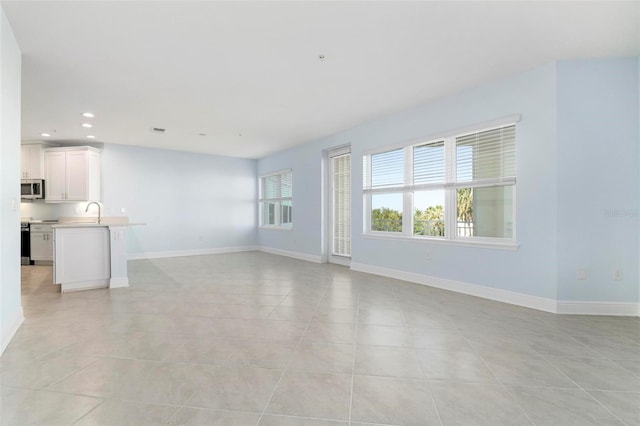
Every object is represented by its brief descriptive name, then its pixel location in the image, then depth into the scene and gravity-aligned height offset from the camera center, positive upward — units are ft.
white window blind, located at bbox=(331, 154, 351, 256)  21.74 +0.55
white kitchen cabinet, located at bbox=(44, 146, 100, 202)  22.66 +2.84
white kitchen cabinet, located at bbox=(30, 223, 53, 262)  22.08 -2.34
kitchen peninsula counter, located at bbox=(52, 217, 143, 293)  14.06 -2.08
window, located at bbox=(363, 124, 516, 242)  12.85 +1.16
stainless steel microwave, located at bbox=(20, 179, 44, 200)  22.52 +1.79
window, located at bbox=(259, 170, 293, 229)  27.14 +1.14
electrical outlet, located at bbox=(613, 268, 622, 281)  10.94 -2.24
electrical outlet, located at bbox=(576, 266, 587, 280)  11.09 -2.23
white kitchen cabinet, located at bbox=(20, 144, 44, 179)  22.79 +3.89
